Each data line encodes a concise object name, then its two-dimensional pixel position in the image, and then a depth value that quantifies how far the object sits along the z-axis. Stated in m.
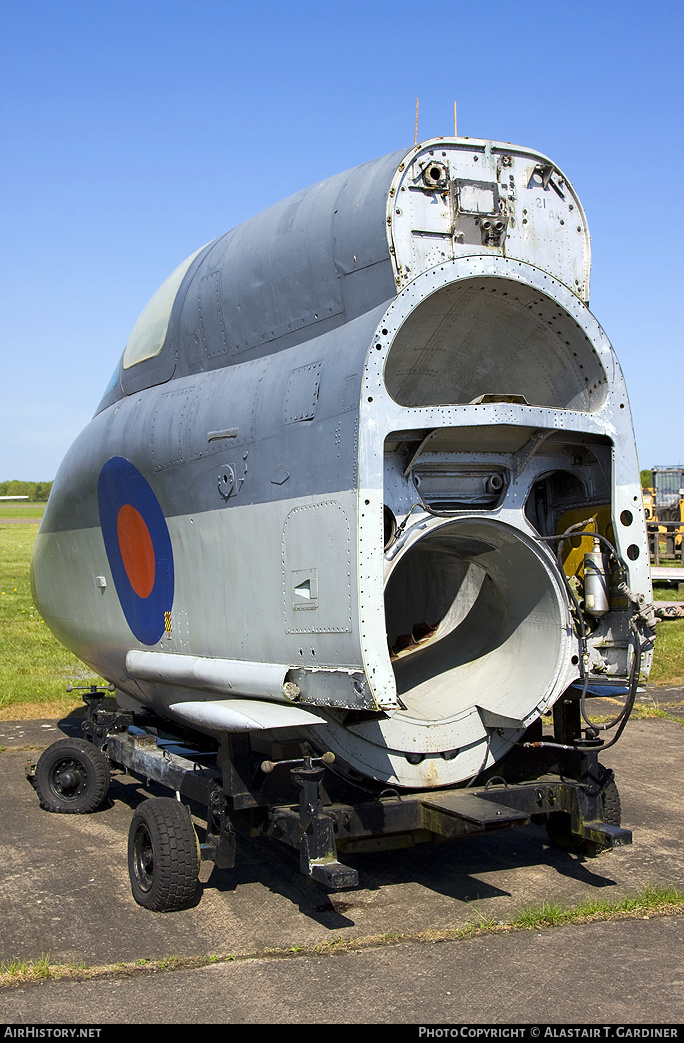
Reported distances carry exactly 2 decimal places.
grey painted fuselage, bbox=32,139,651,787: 4.86
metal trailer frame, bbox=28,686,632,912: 4.66
